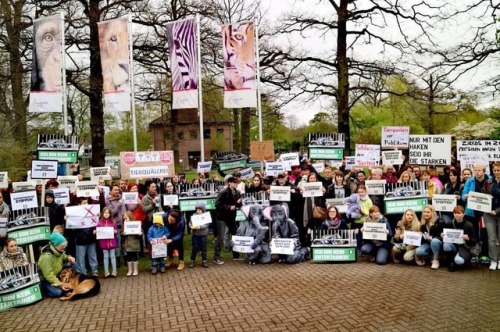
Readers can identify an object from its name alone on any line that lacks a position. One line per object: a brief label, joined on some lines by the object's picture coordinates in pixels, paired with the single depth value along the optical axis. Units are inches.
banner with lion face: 539.8
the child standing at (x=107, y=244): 390.9
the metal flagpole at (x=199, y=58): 558.6
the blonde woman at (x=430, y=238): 378.3
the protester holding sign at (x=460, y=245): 366.6
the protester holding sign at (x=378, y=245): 398.3
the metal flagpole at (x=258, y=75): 558.3
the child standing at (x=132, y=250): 390.6
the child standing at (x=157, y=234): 394.9
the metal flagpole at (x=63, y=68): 523.7
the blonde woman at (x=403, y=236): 391.9
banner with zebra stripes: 549.3
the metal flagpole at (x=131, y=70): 544.1
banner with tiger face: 538.9
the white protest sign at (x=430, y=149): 455.2
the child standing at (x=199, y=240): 410.0
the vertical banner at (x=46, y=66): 523.8
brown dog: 333.3
